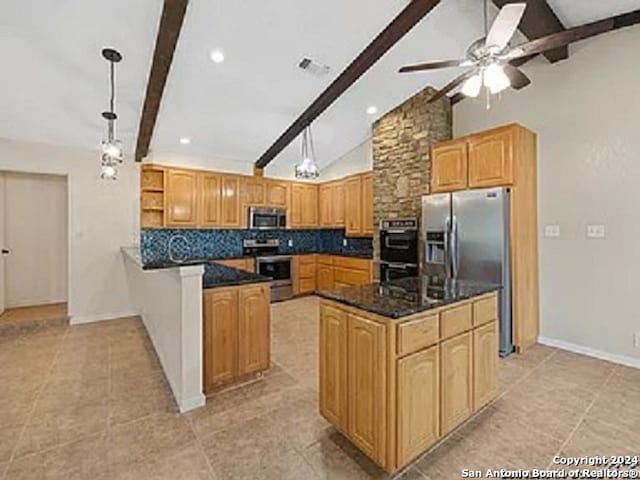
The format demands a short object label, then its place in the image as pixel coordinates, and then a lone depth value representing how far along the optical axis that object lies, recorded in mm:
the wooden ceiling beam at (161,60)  2756
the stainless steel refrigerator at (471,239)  3729
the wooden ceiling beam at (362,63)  3248
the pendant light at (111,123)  3406
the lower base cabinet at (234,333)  2822
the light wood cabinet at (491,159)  3744
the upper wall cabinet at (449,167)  4211
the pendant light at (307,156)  4945
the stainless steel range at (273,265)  6457
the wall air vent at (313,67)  3978
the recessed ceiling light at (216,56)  3621
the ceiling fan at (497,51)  2211
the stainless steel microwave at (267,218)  6554
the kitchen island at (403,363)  1809
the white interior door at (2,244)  5266
